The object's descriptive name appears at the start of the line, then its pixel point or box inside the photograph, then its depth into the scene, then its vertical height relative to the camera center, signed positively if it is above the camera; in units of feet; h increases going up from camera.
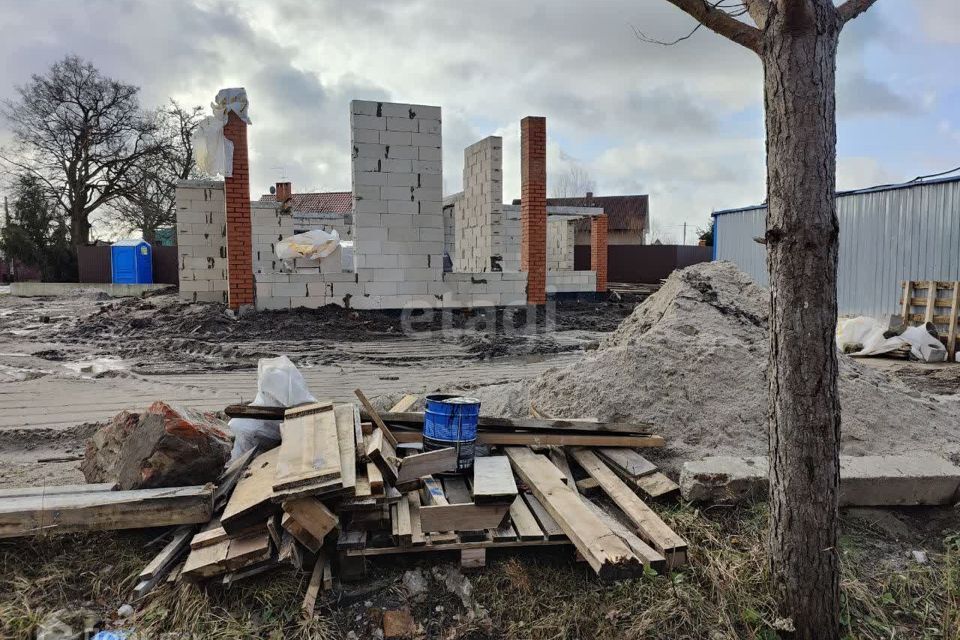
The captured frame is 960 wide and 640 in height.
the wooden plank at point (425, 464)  9.65 -2.85
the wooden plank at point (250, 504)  8.28 -2.98
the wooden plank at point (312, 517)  8.13 -3.03
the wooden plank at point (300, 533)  8.15 -3.27
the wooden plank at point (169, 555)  8.21 -3.70
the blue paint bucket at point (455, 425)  10.64 -2.41
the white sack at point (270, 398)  11.35 -2.11
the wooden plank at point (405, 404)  14.75 -2.86
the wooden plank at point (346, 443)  8.57 -2.52
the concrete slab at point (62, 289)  67.87 -0.18
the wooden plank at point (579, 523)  8.06 -3.40
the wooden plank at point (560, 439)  11.65 -2.93
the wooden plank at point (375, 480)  8.85 -2.79
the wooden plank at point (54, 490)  9.48 -3.14
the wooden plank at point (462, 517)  8.82 -3.31
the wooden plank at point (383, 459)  9.29 -2.65
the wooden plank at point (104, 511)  8.71 -3.20
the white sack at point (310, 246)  38.63 +2.54
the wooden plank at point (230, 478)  9.39 -3.05
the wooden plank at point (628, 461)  11.06 -3.25
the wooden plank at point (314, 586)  7.89 -3.98
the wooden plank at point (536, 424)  11.85 -2.68
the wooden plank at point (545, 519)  8.95 -3.54
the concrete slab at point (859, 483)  10.37 -3.34
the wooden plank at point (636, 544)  8.43 -3.70
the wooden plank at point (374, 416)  11.10 -2.43
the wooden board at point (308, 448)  8.27 -2.43
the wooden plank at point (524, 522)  8.81 -3.51
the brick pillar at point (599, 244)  57.00 +3.86
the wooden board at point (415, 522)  8.61 -3.43
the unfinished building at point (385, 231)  35.35 +3.53
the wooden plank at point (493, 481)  8.94 -3.03
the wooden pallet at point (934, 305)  30.76 -1.10
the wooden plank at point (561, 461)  10.93 -3.30
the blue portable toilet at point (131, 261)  70.74 +3.02
